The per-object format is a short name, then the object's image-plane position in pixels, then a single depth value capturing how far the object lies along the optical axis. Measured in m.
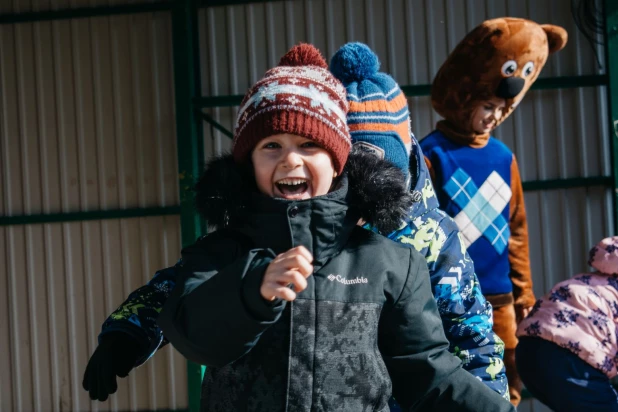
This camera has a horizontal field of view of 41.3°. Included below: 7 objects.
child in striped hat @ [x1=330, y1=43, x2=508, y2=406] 1.72
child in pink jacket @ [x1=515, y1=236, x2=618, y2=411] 3.03
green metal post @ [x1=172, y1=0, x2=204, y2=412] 5.29
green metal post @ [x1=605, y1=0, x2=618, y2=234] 5.00
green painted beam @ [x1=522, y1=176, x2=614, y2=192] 5.47
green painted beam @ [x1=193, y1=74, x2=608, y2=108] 5.27
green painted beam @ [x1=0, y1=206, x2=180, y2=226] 5.62
